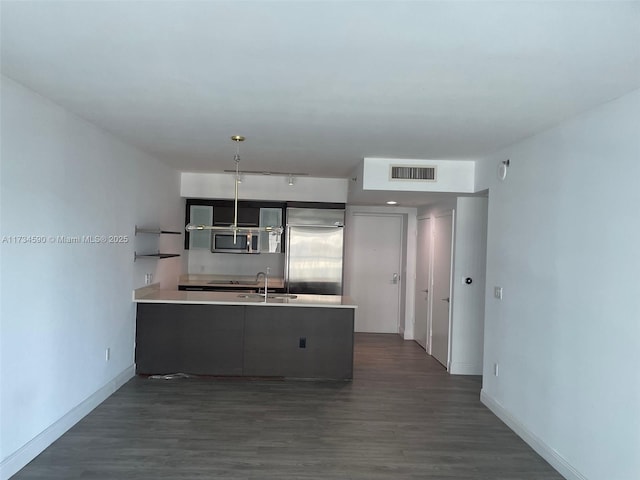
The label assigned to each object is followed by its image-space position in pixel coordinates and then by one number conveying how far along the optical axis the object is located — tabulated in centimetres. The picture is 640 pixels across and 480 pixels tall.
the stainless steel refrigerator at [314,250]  681
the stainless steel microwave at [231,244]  696
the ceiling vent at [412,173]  492
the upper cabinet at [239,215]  690
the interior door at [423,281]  664
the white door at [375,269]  771
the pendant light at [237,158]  408
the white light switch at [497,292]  424
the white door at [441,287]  574
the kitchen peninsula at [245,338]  512
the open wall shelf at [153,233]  494
